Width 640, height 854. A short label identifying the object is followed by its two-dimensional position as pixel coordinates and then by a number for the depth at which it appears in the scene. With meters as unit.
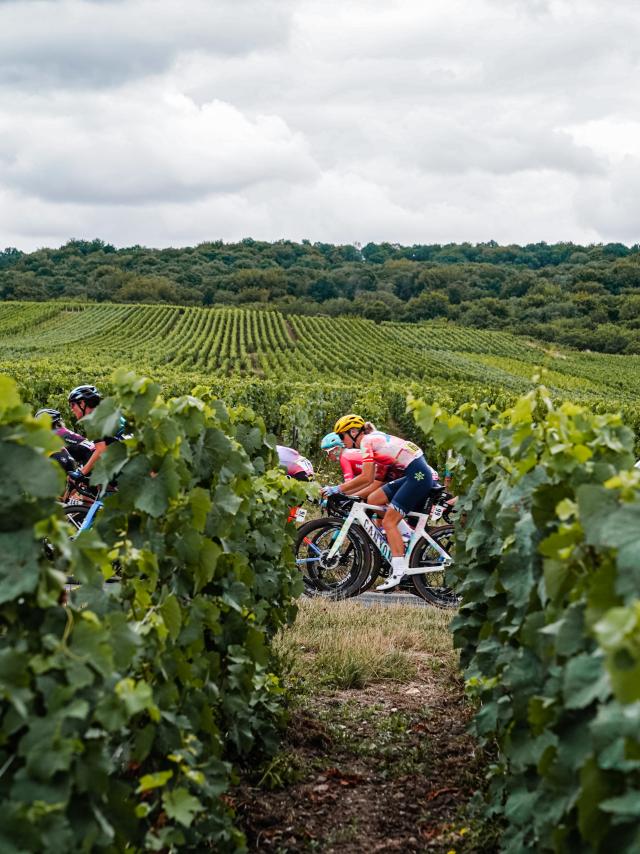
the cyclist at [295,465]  9.52
